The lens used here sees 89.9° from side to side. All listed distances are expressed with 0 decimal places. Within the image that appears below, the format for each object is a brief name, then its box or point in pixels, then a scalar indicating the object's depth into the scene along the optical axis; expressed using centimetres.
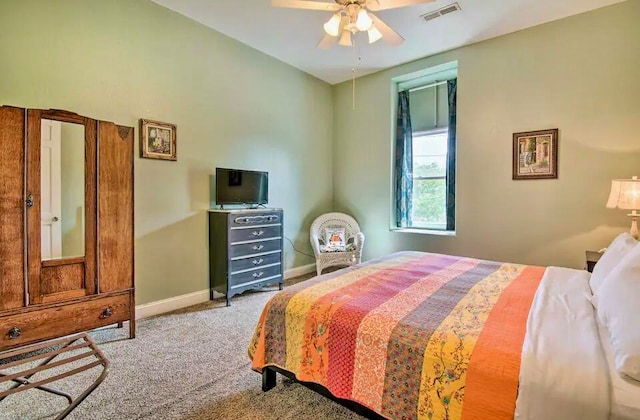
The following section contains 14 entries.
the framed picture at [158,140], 311
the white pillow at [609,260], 175
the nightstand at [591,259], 263
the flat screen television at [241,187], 361
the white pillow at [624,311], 101
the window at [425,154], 437
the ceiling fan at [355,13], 225
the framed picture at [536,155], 342
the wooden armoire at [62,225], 210
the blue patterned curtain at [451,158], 429
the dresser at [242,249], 347
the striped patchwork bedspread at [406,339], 116
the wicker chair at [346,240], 435
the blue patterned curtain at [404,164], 473
